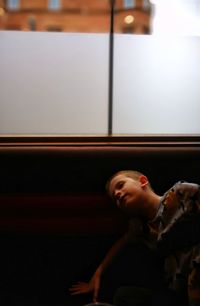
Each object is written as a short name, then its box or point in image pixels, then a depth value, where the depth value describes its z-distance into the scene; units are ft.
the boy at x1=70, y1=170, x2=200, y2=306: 5.42
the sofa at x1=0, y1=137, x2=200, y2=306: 6.46
